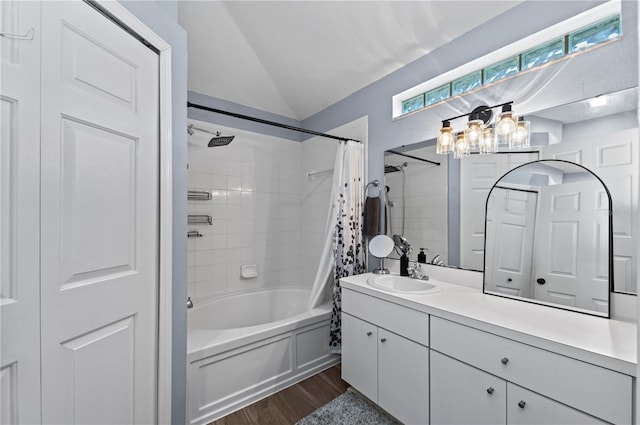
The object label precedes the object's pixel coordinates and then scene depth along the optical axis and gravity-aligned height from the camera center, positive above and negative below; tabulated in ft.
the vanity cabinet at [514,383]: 3.03 -2.23
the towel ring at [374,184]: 7.83 +0.80
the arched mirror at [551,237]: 4.25 -0.44
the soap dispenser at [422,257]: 6.68 -1.12
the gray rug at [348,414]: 5.49 -4.29
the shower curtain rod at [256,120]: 5.64 +2.17
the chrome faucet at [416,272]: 6.38 -1.47
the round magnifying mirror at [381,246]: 7.23 -0.94
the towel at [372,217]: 7.55 -0.16
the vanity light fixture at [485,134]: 5.01 +1.57
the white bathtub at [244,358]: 5.50 -3.47
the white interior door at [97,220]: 2.92 -0.13
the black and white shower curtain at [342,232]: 7.59 -0.61
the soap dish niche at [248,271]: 9.64 -2.19
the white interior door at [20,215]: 2.55 -0.07
